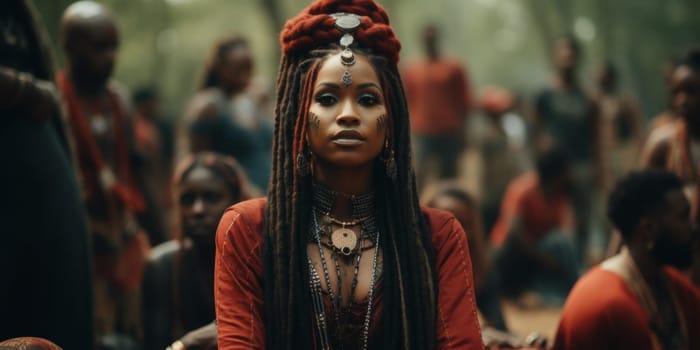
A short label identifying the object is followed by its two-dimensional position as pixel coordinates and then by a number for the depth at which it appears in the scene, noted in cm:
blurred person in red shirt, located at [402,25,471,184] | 2101
